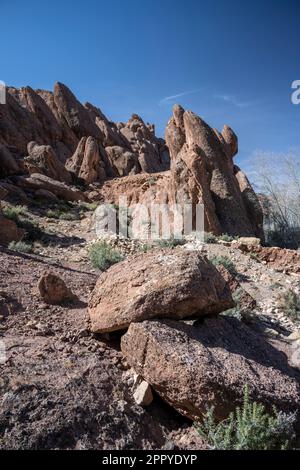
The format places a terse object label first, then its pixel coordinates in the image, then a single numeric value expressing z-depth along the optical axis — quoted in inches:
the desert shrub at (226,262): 350.0
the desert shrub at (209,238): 458.8
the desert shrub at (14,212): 462.4
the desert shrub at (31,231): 418.1
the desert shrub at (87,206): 692.7
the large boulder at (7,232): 351.6
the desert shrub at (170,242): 438.3
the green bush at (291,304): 264.5
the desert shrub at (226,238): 472.2
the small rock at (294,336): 216.2
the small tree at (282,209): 665.6
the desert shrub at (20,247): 311.1
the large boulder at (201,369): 117.2
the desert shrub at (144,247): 417.6
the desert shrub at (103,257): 320.8
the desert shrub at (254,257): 415.4
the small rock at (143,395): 125.9
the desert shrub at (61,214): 572.8
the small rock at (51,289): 188.5
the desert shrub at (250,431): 101.3
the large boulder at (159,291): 140.2
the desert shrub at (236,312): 210.5
